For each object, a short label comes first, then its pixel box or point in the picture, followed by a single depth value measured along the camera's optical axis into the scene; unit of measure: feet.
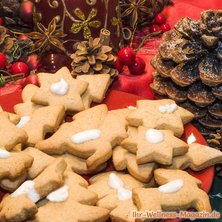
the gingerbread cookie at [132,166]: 2.38
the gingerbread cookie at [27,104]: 2.81
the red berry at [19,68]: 3.57
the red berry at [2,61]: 3.50
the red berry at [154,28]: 4.20
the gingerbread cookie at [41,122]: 2.57
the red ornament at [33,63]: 3.64
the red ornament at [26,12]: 3.76
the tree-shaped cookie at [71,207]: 2.10
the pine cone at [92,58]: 3.25
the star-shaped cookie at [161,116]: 2.65
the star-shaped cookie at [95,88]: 2.94
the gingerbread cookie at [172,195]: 2.18
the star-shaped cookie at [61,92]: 2.81
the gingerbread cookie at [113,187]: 2.25
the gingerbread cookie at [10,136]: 2.38
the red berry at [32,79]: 3.27
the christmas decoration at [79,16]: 3.36
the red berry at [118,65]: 3.50
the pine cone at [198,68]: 2.96
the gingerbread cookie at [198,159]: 2.48
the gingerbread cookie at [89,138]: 2.44
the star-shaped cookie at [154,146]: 2.38
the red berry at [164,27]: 4.17
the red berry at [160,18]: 4.20
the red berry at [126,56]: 3.46
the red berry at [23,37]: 3.80
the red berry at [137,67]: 3.54
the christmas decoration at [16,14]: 3.80
